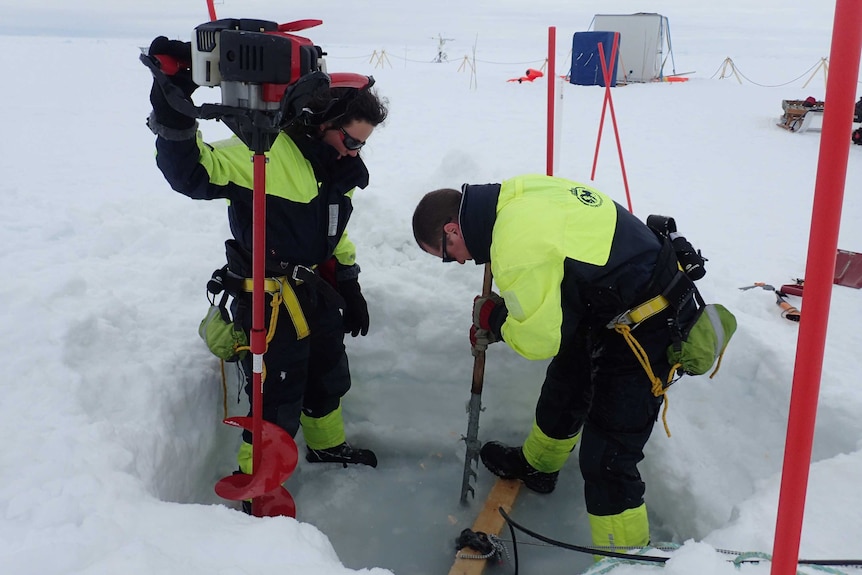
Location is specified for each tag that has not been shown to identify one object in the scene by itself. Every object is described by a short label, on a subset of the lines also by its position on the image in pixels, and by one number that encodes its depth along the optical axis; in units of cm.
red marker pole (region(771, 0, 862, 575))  84
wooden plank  239
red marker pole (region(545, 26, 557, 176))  277
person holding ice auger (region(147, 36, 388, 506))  184
